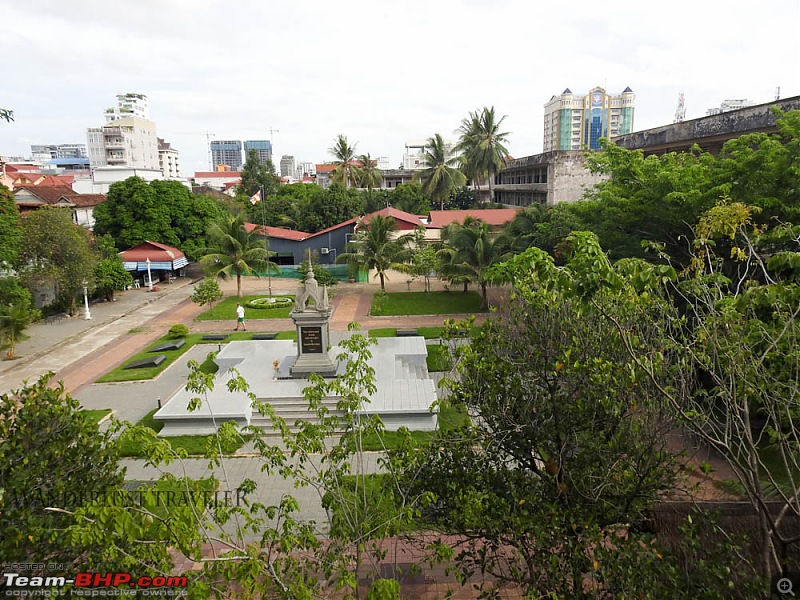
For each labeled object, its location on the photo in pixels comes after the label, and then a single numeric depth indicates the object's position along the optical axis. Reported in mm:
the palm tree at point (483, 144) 45594
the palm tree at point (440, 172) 47872
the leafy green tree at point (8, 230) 20281
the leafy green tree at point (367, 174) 57375
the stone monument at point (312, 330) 16438
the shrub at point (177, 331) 22664
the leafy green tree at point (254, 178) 62625
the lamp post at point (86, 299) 25919
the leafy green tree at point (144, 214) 33812
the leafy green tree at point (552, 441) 6078
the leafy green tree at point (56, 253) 24438
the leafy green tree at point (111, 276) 27766
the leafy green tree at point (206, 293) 25203
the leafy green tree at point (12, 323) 20031
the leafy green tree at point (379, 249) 27375
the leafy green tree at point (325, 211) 45344
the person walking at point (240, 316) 23994
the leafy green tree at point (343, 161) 55062
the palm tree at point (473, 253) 24067
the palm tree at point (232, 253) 28547
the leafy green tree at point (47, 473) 5320
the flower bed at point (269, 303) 27688
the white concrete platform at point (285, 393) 14336
